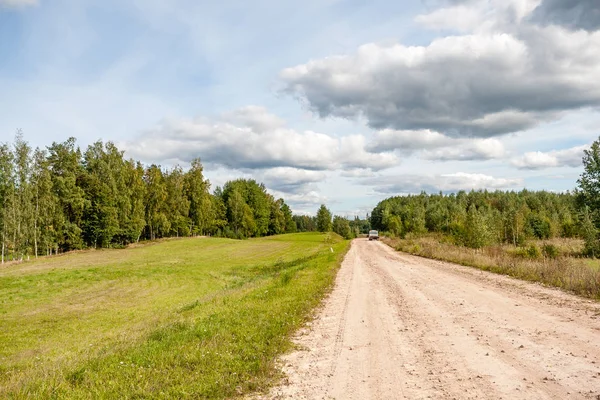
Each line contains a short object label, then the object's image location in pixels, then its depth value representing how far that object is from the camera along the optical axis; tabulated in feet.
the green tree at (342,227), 470.80
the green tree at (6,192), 143.54
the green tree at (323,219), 451.32
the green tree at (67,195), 183.73
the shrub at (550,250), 121.39
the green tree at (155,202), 243.40
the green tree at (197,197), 281.95
